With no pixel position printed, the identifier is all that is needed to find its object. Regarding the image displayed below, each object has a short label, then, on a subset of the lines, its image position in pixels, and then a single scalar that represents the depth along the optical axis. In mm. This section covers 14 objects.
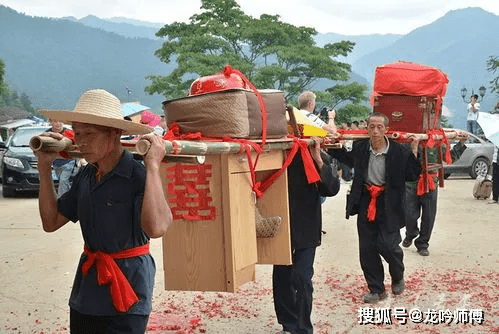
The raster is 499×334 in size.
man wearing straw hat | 3541
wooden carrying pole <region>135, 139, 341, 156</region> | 3289
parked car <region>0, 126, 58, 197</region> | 17641
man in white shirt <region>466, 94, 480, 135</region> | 25939
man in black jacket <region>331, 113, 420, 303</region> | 7551
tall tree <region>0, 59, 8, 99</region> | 43000
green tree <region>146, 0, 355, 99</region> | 37156
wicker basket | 5086
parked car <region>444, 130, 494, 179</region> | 24234
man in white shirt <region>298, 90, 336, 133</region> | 8430
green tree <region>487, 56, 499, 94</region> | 38256
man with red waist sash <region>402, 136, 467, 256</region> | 10188
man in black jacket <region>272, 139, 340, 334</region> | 6000
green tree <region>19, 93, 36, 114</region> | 80919
